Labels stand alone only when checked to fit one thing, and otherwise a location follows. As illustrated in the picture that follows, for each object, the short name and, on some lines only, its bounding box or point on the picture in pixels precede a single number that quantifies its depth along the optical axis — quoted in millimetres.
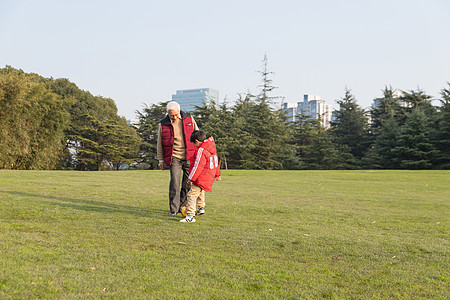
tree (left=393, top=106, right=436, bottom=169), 43594
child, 6648
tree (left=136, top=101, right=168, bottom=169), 53456
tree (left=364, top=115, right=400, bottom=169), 48000
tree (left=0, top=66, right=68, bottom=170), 31891
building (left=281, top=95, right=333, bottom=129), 56575
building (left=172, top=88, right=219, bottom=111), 52531
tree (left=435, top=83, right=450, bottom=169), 42647
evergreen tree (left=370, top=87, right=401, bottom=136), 52344
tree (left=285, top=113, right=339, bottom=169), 51312
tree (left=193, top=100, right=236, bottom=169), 47438
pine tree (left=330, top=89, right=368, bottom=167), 54156
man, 7242
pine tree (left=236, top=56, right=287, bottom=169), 50219
